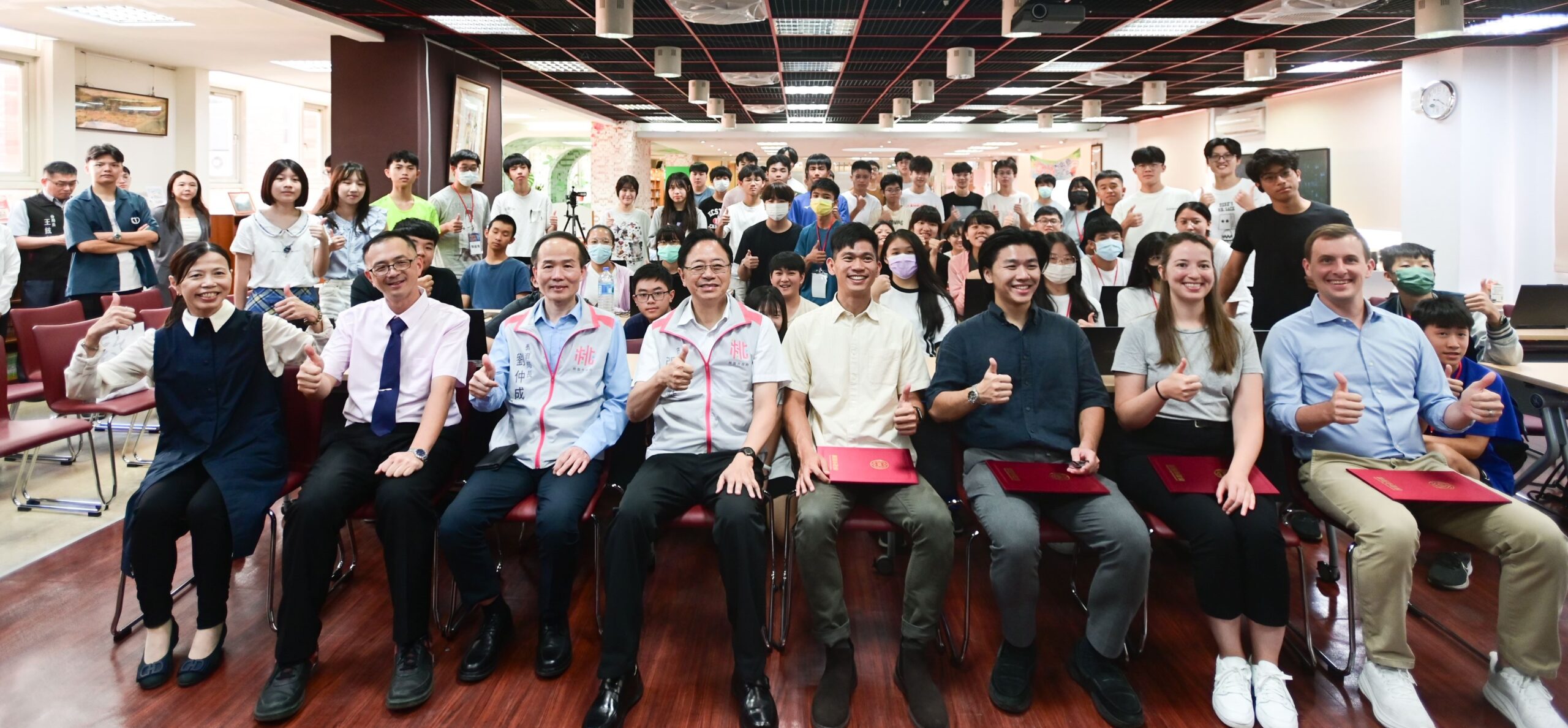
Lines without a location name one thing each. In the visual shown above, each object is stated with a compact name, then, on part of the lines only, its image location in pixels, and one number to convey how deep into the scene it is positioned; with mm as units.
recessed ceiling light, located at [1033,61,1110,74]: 9453
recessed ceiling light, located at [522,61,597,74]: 9500
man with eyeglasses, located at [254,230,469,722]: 2480
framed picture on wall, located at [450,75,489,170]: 8211
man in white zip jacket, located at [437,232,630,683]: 2619
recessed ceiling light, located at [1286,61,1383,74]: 9383
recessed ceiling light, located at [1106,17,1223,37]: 7180
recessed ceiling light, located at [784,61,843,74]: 9664
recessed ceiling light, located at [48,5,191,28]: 6754
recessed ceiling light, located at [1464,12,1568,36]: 6883
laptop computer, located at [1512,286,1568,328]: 5043
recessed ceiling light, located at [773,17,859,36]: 7422
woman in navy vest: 2584
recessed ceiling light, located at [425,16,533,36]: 7043
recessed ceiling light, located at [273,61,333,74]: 9422
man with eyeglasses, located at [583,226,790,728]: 2414
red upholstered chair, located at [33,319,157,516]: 4078
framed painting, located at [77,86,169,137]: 8336
